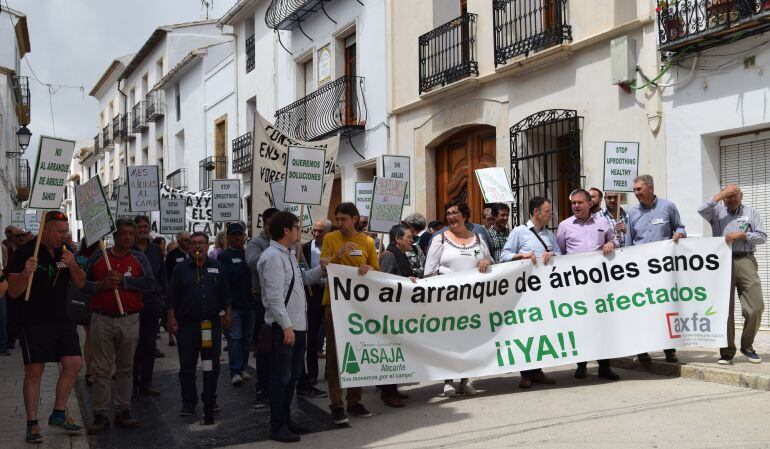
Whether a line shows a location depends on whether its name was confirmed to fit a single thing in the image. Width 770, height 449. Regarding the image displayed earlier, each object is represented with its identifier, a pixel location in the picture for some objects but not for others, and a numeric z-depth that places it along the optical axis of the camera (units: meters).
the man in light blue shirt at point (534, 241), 7.92
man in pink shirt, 8.05
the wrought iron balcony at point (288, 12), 20.41
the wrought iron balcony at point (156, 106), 34.84
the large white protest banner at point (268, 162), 11.38
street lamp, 26.61
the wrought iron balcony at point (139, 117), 37.66
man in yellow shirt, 6.94
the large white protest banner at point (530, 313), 7.22
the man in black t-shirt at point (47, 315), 6.38
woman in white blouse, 7.62
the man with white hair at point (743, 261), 7.96
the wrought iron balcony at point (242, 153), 24.76
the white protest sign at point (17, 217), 25.16
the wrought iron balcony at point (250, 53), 25.59
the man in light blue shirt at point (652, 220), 8.27
